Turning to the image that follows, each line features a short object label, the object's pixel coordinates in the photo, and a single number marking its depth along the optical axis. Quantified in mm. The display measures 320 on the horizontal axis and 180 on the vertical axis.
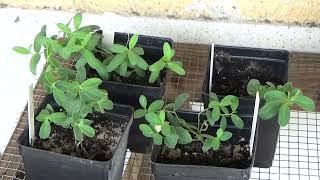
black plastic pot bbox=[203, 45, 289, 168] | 1132
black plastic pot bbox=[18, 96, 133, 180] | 964
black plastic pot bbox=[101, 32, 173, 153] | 1097
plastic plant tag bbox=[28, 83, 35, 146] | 983
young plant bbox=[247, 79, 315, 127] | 928
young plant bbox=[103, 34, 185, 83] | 1018
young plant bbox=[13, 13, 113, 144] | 940
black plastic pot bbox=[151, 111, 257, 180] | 957
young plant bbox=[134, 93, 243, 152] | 947
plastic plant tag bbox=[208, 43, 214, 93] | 1098
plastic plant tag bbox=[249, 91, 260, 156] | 961
